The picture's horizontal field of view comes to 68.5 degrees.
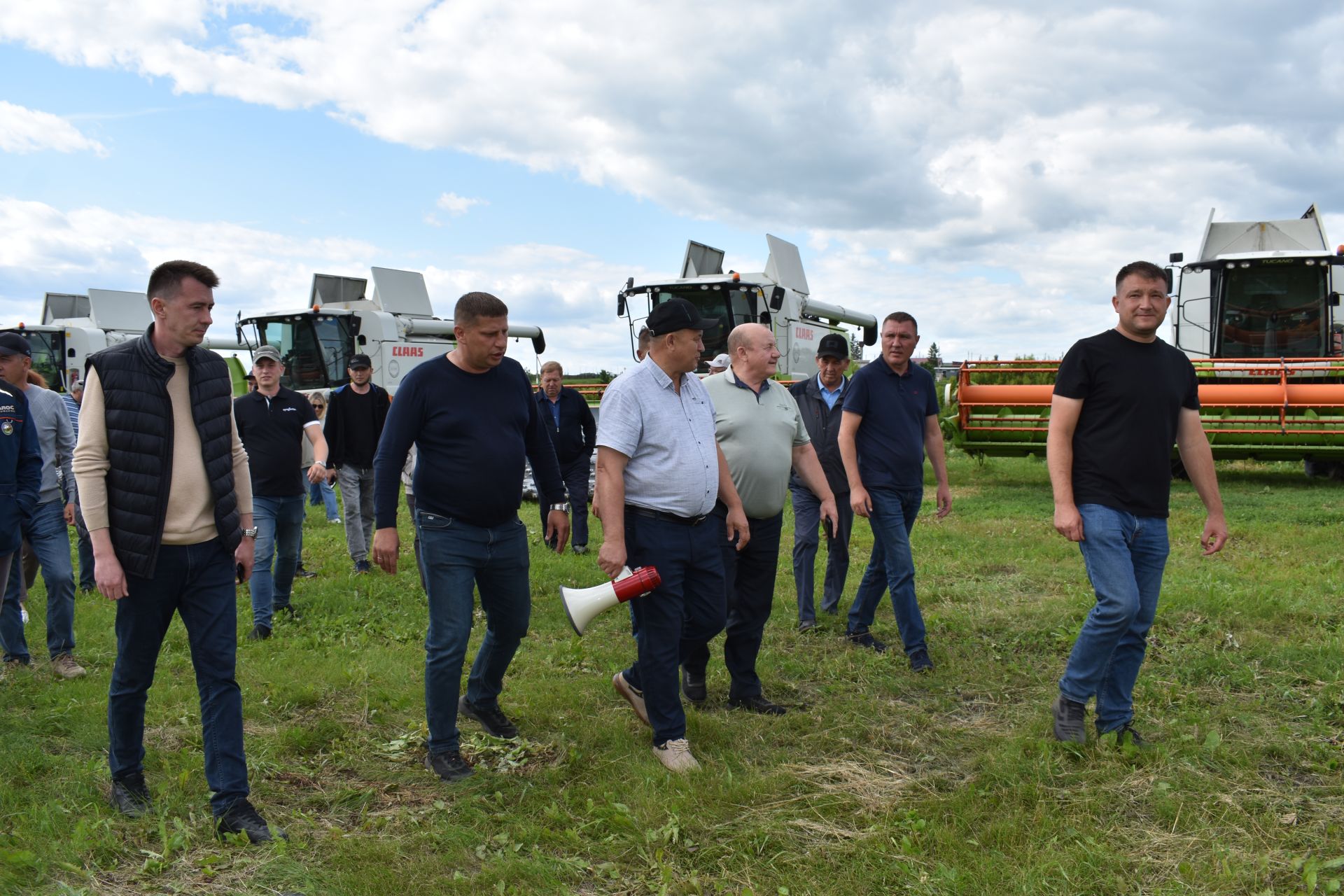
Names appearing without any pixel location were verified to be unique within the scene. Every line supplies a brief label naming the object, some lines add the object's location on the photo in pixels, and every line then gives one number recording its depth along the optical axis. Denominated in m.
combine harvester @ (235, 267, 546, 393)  19.17
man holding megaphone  4.18
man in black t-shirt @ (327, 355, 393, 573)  8.48
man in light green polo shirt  4.84
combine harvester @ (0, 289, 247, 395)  19.81
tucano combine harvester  11.88
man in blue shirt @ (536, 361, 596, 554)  9.17
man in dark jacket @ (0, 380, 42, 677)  5.19
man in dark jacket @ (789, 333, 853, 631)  6.54
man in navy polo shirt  5.57
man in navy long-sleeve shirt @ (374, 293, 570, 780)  4.05
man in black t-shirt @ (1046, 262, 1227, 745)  4.01
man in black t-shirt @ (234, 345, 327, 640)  6.77
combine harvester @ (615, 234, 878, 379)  15.75
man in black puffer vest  3.49
